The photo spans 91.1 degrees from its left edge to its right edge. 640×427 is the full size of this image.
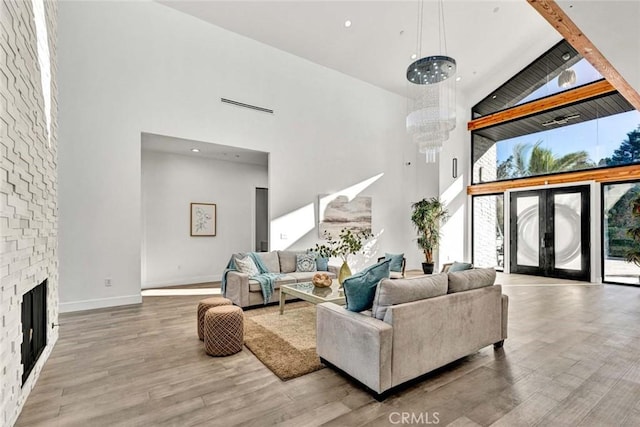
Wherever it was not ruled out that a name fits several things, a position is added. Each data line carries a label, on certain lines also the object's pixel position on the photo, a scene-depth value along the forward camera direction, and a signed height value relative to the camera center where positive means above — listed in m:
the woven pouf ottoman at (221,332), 3.09 -1.15
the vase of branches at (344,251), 4.46 -0.54
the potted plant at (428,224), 8.19 -0.19
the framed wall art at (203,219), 6.78 -0.06
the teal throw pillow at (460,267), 3.38 -0.54
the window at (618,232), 6.69 -0.32
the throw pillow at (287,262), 5.88 -0.85
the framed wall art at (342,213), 7.32 +0.09
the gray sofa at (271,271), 4.76 -1.03
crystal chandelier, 4.71 +1.84
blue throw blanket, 4.91 -1.00
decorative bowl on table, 4.22 -0.86
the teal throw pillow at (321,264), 6.10 -0.92
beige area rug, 2.86 -1.38
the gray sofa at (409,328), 2.32 -0.92
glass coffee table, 3.63 -0.97
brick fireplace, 1.99 +0.15
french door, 7.36 -0.38
